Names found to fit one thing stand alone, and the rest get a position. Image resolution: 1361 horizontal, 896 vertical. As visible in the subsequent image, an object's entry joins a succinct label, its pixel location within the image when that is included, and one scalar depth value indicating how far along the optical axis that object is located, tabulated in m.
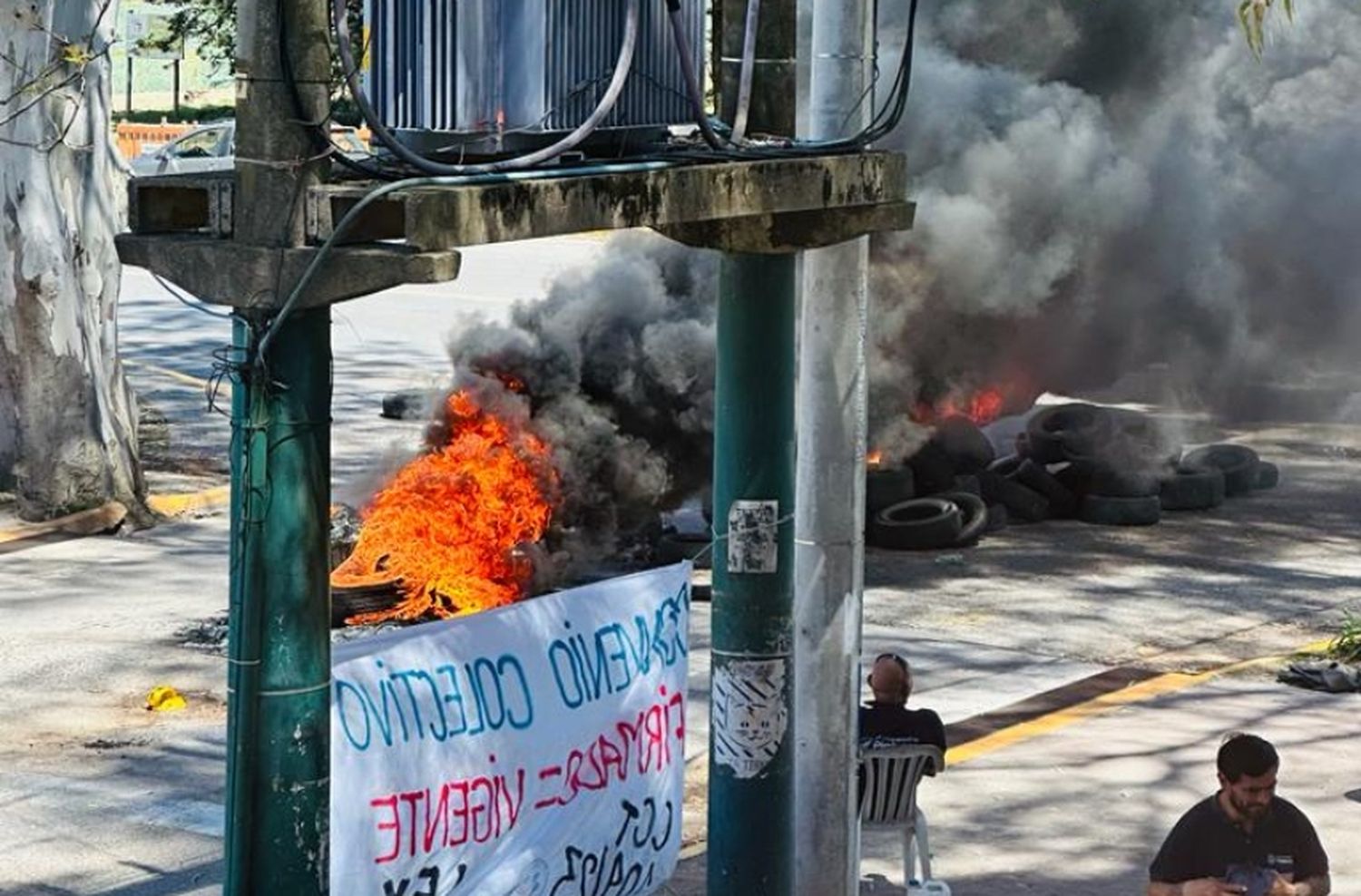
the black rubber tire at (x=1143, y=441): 18.53
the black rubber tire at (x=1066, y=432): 18.36
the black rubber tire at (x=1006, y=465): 18.22
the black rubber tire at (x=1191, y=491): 18.31
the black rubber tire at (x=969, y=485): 17.50
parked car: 33.25
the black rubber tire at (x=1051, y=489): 17.98
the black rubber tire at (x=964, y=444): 17.75
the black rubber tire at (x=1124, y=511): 17.70
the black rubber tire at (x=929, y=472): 17.41
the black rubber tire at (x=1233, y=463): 18.97
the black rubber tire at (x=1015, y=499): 17.77
